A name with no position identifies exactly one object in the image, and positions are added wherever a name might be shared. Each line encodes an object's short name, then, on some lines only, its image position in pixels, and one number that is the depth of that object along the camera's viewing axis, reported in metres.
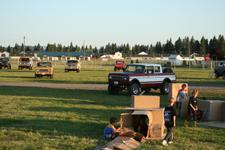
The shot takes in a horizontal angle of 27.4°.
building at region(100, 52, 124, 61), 162.59
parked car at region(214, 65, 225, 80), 47.03
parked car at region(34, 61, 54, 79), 42.34
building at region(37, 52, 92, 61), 164.16
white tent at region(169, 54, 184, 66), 106.99
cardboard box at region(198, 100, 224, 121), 15.66
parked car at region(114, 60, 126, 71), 63.56
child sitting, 11.41
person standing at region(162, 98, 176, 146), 11.30
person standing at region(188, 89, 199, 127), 15.22
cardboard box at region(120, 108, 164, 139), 11.84
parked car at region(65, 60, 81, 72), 58.03
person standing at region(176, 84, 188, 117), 16.16
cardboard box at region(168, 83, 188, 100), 17.91
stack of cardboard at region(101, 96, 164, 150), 11.13
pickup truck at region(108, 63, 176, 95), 25.41
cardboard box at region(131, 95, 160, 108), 13.31
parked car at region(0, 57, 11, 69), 63.88
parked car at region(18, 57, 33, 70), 61.81
